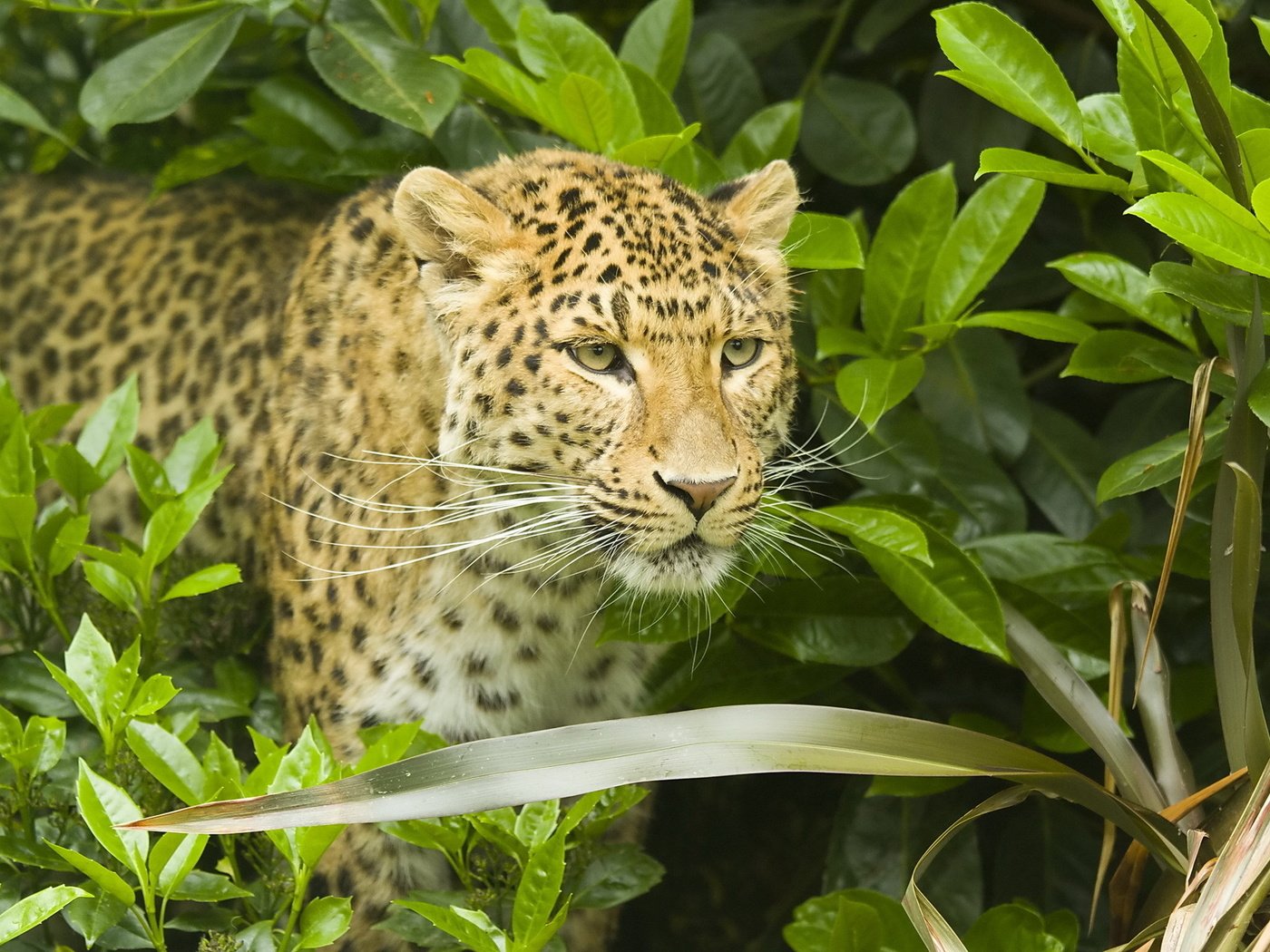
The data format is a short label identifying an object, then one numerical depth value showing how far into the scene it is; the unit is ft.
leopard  18.90
